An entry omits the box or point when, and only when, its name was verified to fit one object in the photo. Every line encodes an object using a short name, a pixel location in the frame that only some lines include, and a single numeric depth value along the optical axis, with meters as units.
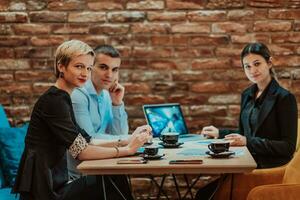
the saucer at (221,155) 2.52
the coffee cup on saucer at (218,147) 2.56
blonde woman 2.55
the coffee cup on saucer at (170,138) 2.95
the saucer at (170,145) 2.93
